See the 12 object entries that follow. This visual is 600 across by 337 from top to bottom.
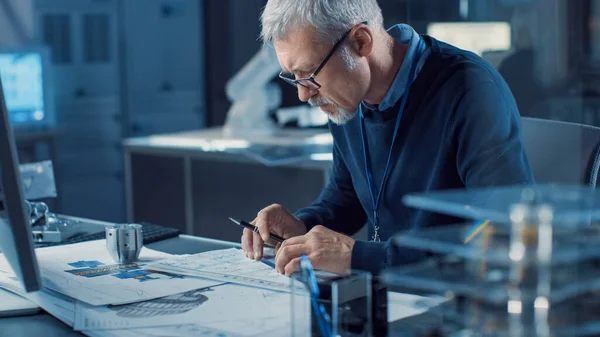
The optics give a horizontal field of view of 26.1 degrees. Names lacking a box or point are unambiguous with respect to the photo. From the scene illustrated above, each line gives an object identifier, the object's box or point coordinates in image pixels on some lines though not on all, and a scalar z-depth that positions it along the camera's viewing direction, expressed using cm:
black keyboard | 262
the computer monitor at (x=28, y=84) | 522
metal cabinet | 568
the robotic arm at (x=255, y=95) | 463
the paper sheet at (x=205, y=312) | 203
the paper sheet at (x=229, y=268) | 226
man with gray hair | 233
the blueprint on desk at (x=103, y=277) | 219
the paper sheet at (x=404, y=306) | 191
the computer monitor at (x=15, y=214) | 194
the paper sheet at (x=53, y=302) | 210
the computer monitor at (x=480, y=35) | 481
